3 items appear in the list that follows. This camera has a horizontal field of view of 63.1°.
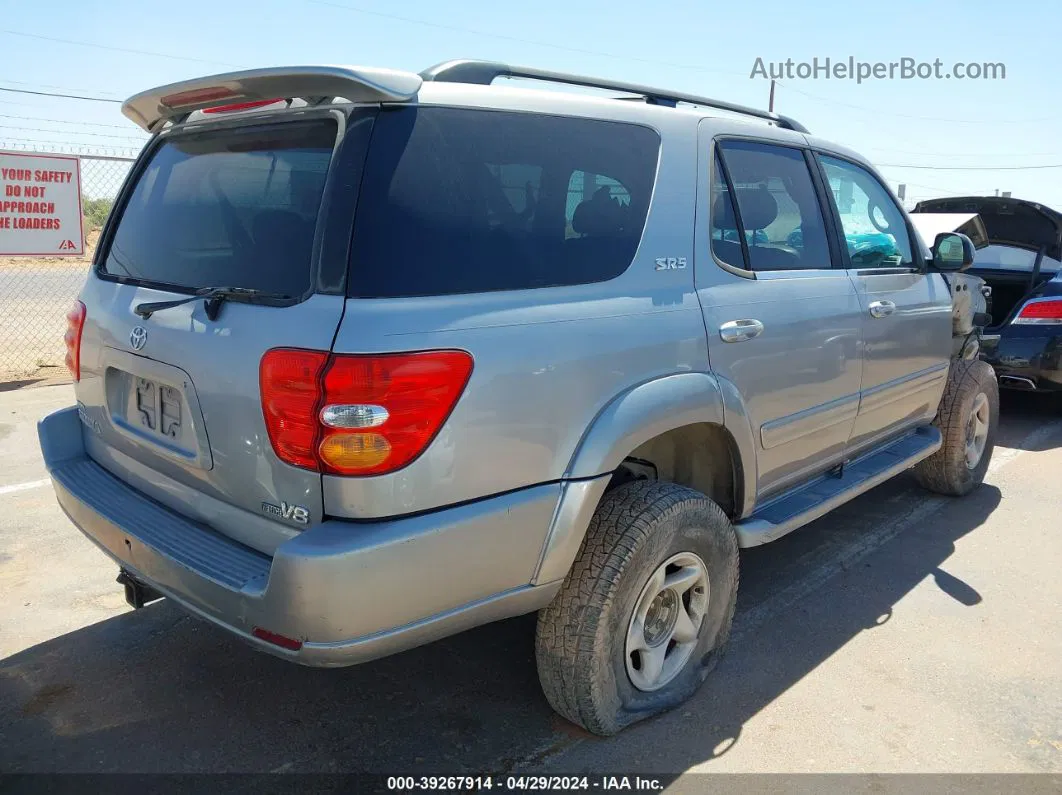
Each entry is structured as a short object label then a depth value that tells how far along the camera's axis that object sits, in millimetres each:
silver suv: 2111
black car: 6609
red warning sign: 7629
